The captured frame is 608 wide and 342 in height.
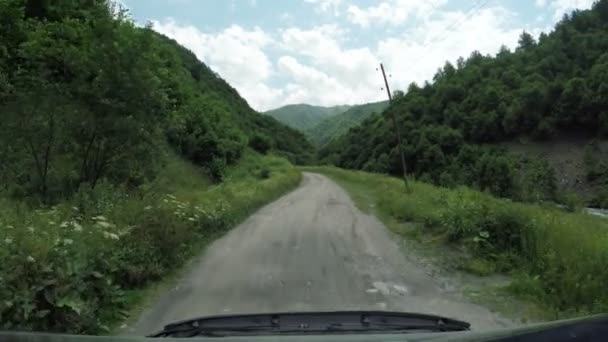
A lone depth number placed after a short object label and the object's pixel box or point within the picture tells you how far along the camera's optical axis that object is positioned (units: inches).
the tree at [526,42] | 3514.3
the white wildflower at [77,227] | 294.5
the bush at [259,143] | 2731.3
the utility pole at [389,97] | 1262.3
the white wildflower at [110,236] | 314.2
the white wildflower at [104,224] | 332.3
